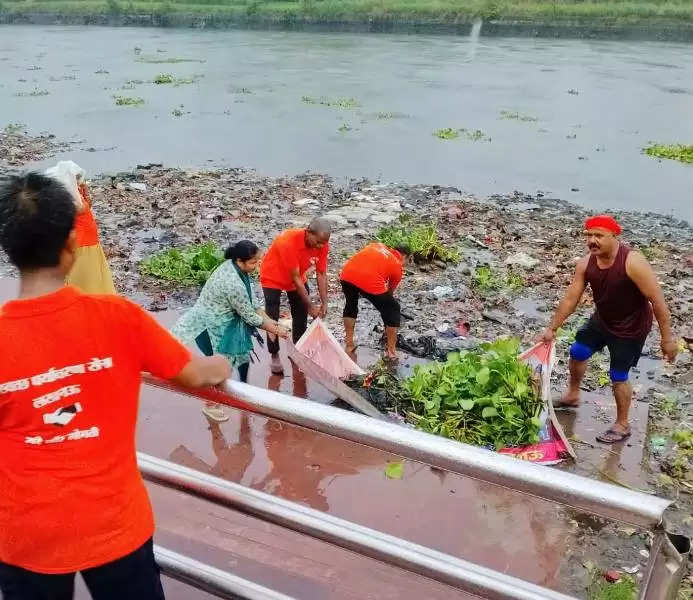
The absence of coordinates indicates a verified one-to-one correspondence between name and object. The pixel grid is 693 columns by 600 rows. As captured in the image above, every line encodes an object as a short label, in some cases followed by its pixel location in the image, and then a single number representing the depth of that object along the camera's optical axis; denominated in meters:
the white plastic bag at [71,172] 4.19
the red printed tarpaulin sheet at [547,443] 4.46
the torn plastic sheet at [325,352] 5.12
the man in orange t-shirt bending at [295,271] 5.42
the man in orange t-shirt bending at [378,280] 5.68
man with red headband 4.39
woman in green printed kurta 4.45
